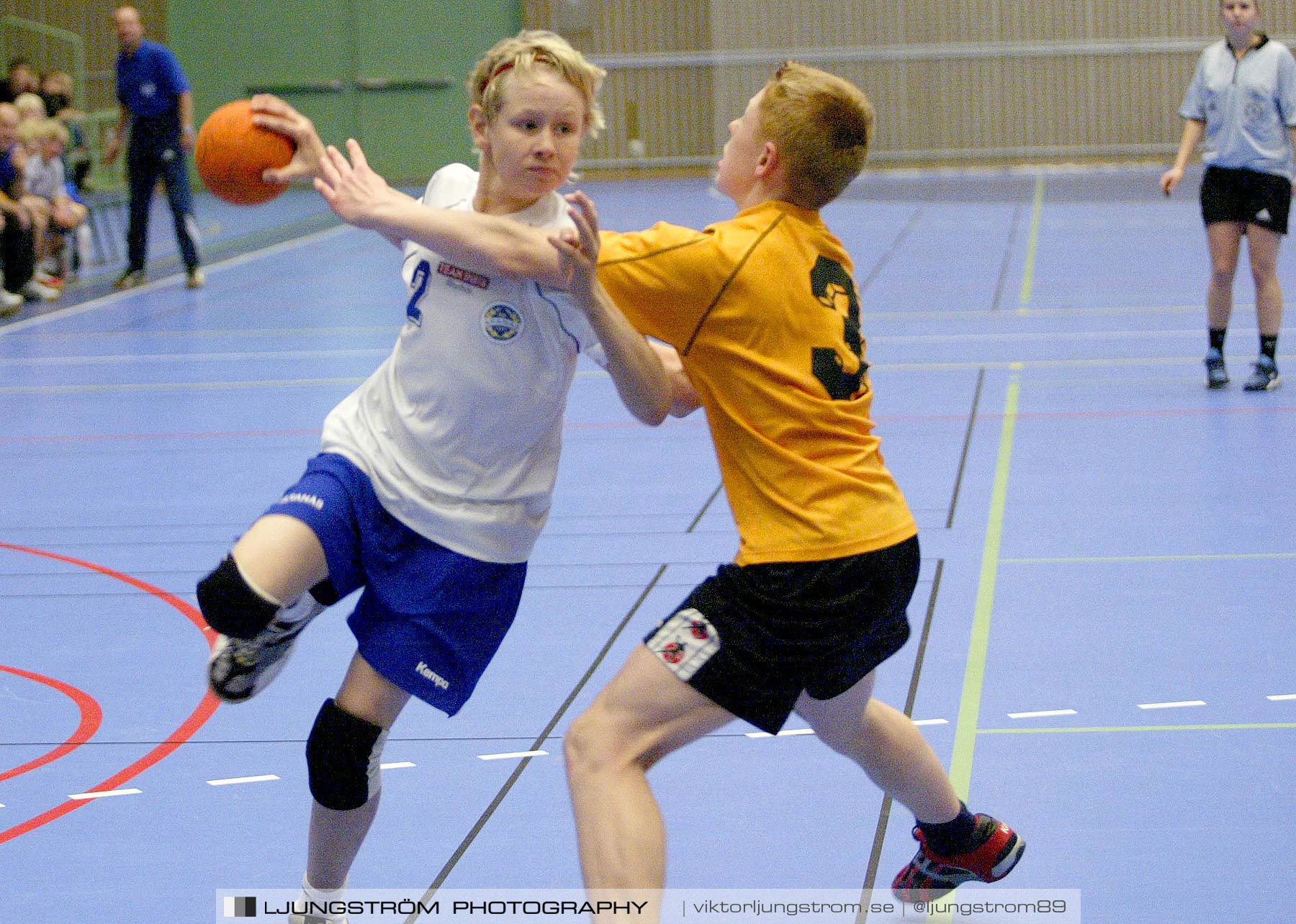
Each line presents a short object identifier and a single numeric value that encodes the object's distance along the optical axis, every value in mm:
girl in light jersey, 15102
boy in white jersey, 5387
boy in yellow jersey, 4949
